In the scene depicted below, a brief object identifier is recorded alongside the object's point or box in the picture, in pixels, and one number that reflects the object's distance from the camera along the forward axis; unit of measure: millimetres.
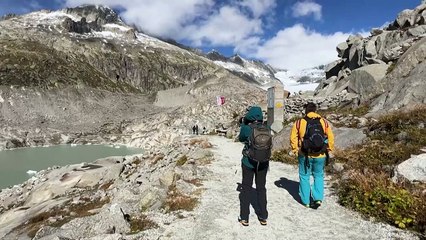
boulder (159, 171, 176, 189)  14133
